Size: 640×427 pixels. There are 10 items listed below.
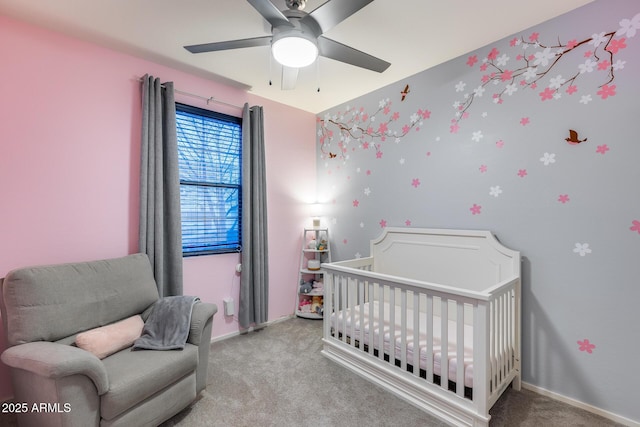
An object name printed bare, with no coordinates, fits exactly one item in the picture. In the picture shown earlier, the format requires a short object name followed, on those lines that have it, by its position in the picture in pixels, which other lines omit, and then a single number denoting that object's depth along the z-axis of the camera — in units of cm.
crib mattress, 179
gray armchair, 135
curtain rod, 265
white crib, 169
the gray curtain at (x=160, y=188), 237
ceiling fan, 139
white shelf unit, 345
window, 274
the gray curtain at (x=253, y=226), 299
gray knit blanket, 182
